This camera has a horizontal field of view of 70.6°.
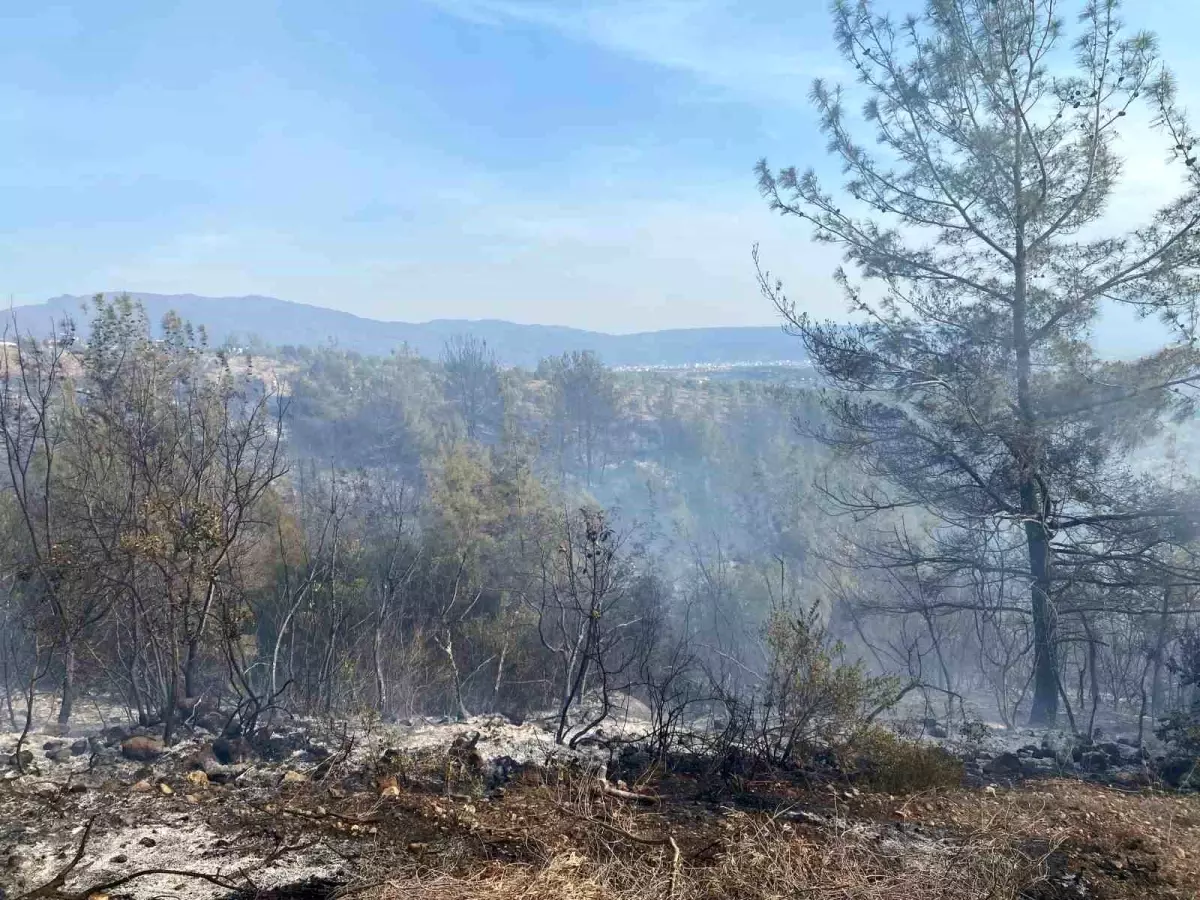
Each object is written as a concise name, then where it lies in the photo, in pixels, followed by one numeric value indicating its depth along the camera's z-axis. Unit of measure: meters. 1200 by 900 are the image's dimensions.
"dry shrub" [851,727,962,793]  5.78
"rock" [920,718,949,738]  8.44
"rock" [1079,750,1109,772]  7.11
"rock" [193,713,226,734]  7.40
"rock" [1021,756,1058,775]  6.84
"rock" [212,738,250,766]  6.34
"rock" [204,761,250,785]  5.57
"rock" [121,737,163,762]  6.15
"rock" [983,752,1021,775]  6.79
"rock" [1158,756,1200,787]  6.49
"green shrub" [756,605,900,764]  6.23
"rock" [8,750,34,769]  5.63
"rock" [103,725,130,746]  6.71
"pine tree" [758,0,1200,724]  9.46
